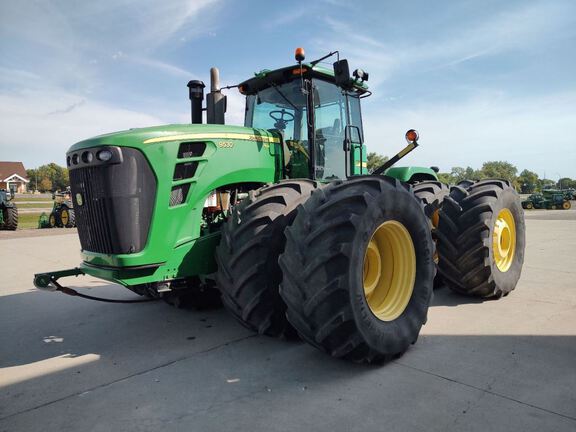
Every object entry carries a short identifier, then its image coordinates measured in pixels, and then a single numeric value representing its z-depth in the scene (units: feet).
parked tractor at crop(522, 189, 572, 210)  110.11
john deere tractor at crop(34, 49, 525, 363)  8.70
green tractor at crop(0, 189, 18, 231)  54.90
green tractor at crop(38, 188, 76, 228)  56.59
